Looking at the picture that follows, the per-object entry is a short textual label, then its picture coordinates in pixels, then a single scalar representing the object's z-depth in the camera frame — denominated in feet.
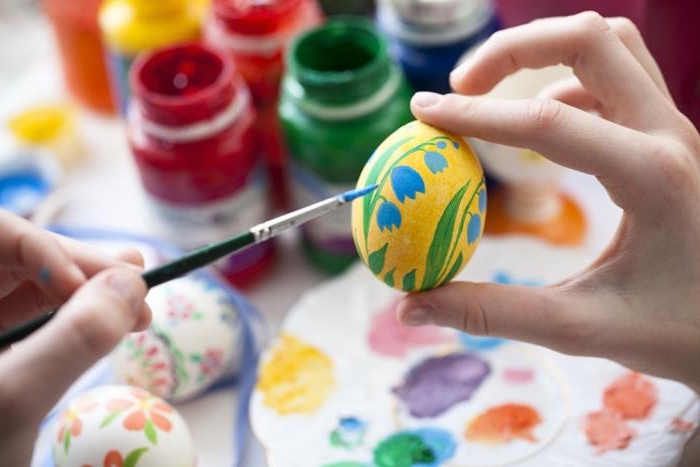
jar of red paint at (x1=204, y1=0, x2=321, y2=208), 3.39
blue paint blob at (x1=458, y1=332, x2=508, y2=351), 3.04
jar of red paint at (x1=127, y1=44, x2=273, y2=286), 3.10
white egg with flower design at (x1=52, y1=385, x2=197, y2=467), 2.39
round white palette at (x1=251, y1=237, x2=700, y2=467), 2.69
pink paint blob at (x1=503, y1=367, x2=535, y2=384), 2.92
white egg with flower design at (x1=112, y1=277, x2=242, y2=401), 2.83
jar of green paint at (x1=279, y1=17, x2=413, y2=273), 3.05
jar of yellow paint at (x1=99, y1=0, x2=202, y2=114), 3.58
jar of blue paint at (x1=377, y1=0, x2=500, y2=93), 3.28
